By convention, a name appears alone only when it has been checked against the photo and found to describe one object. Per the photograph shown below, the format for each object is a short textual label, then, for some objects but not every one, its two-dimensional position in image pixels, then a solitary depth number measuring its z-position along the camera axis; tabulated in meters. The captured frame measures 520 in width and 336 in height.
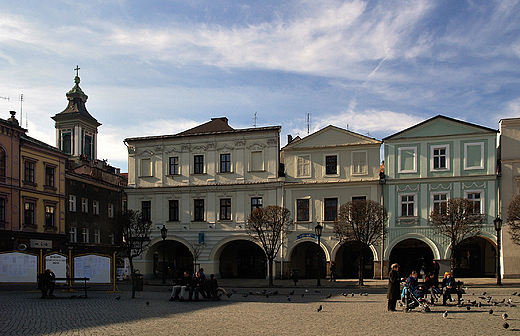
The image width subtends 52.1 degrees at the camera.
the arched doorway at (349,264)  39.41
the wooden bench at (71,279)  23.47
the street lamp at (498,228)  29.62
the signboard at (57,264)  26.03
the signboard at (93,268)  26.00
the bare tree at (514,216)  30.88
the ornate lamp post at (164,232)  35.34
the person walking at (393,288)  17.23
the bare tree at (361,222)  32.09
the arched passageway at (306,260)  40.84
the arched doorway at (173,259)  44.16
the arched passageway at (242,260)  43.22
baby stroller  17.50
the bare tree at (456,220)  31.89
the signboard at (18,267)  25.73
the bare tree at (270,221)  34.31
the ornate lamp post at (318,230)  31.69
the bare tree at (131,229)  36.72
